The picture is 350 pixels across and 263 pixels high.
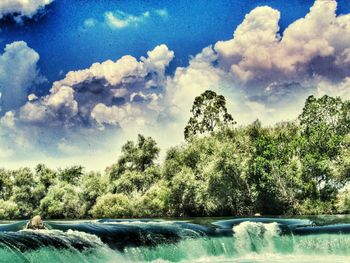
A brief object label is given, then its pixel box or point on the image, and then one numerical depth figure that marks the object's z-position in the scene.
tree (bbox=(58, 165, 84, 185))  85.94
